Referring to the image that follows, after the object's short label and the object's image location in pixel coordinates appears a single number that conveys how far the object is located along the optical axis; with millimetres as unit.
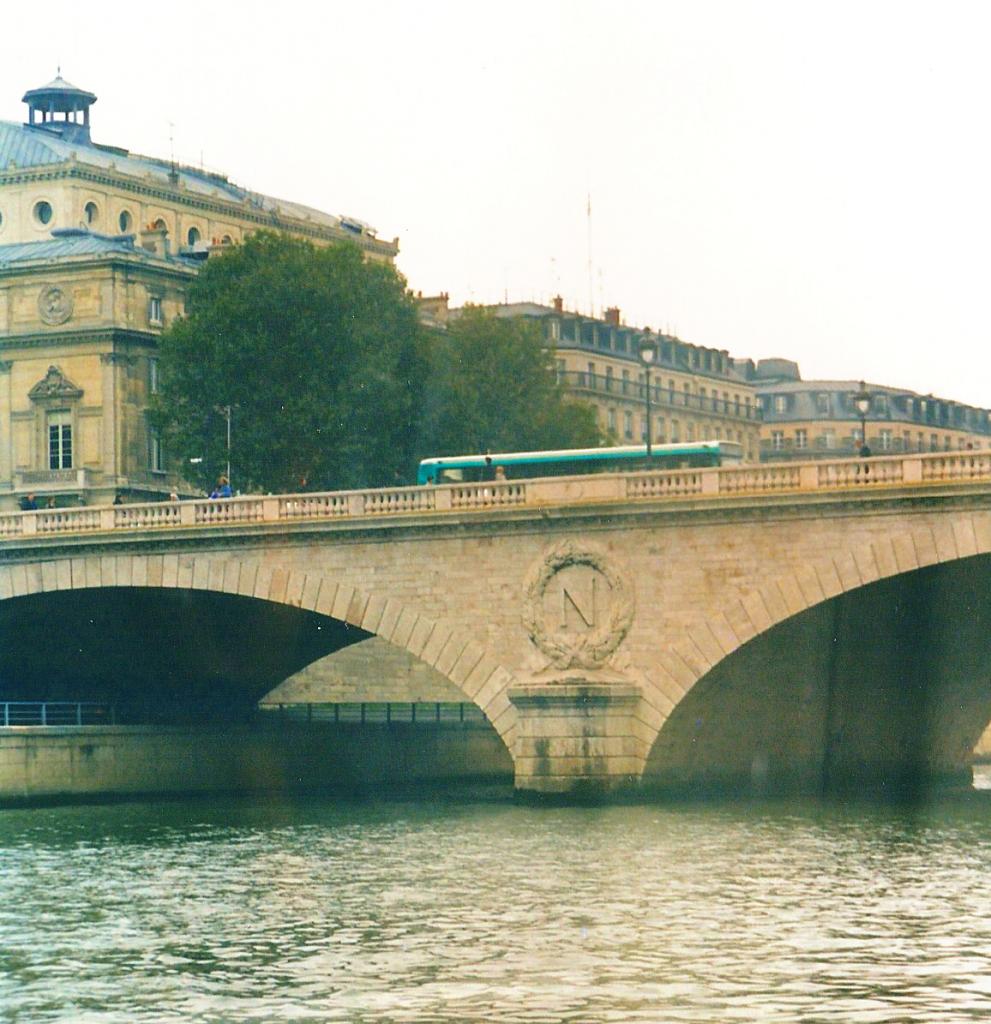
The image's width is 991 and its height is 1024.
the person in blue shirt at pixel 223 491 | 74812
